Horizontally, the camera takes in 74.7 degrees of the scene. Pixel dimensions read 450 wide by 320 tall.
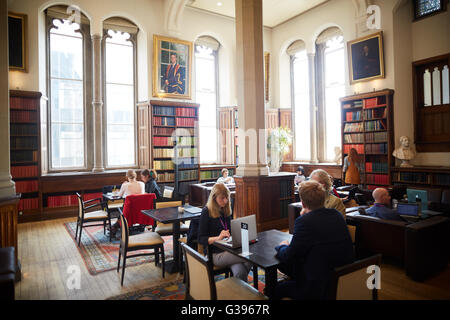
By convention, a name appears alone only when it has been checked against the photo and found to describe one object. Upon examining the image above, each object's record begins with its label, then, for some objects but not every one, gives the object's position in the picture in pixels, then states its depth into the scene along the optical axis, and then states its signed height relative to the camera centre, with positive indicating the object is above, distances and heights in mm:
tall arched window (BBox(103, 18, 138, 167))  8773 +2181
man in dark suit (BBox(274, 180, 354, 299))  1946 -628
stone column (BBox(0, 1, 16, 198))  3745 +707
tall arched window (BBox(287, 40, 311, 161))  10648 +2226
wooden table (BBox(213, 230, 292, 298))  2220 -773
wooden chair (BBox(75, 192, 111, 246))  5062 -942
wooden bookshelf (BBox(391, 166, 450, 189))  6507 -479
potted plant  9992 +444
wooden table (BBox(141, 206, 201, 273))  3783 -734
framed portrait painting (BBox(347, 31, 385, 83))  7676 +2686
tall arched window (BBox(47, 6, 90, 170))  8008 +2087
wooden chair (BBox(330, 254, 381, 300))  1779 -775
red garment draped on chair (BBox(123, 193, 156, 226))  4789 -740
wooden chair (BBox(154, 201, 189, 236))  4285 -989
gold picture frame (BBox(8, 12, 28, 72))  6953 +2939
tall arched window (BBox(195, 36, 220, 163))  10367 +2436
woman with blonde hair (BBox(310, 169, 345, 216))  3381 -363
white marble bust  7250 +84
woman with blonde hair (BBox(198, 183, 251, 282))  2861 -693
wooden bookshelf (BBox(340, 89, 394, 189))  7559 +682
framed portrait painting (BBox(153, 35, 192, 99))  8820 +2891
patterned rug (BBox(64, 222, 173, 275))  4133 -1424
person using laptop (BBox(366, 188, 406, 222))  3875 -697
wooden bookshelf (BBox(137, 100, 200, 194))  8703 +614
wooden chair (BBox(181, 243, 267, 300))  2014 -940
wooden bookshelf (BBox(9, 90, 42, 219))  6836 +414
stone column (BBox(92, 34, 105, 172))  8242 +1802
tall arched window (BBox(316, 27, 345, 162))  9531 +2409
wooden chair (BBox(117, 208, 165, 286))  3566 -1005
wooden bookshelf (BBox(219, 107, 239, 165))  10203 +897
